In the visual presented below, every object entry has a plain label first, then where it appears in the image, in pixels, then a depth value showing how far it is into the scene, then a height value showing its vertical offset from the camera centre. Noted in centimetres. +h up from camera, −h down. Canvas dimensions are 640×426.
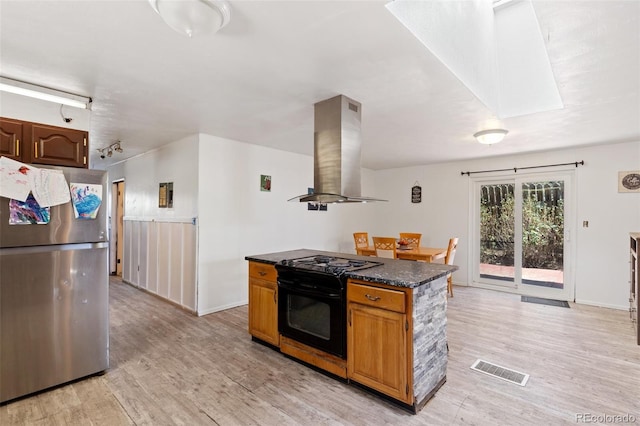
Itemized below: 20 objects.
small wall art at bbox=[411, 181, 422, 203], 640 +46
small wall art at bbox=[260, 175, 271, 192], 472 +50
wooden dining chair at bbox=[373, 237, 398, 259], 459 -50
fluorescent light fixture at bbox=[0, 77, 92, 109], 237 +101
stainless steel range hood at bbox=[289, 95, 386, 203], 274 +59
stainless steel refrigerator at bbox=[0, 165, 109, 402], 217 -62
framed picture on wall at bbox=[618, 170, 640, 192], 426 +47
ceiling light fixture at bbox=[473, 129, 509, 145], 358 +95
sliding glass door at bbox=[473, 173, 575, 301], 486 -35
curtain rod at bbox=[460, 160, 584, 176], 466 +79
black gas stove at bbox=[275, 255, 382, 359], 237 -73
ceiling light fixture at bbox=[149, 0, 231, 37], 146 +101
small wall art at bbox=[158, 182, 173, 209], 455 +31
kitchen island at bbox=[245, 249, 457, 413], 203 -85
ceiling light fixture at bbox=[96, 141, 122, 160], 439 +101
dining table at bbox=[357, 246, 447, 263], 443 -59
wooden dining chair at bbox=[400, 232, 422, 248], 534 -44
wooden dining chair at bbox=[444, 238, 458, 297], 464 -59
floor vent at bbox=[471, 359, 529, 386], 246 -135
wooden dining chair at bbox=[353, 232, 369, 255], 551 -47
